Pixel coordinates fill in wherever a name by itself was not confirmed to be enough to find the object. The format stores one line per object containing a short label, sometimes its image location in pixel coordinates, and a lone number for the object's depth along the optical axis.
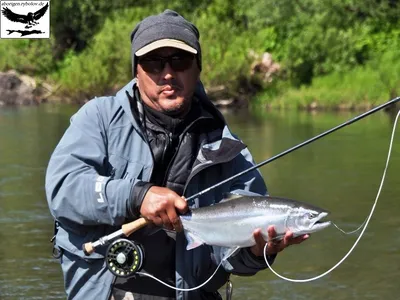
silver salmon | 3.20
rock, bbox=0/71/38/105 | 41.45
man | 3.19
